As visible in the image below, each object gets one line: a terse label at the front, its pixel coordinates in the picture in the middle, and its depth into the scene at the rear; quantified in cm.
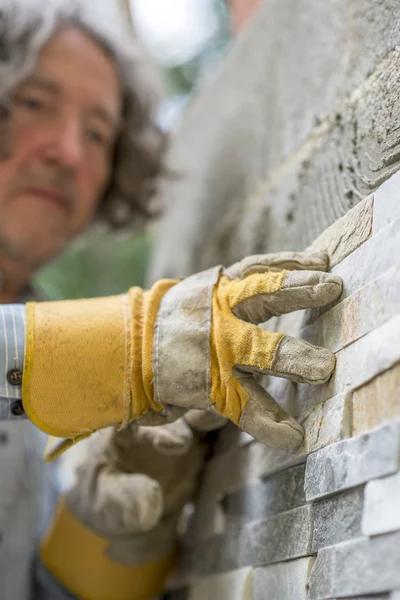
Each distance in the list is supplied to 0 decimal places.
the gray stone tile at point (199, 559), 109
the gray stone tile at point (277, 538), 77
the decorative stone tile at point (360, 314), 66
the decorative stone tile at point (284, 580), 75
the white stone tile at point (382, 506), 59
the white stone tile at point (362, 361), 64
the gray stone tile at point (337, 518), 65
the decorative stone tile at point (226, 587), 92
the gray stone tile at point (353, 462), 60
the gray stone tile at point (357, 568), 58
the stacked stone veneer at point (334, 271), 65
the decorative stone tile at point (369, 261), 68
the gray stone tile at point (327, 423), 70
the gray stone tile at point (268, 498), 82
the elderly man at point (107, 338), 78
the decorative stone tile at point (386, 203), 71
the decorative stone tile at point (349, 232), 77
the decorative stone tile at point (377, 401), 62
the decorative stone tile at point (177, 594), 118
